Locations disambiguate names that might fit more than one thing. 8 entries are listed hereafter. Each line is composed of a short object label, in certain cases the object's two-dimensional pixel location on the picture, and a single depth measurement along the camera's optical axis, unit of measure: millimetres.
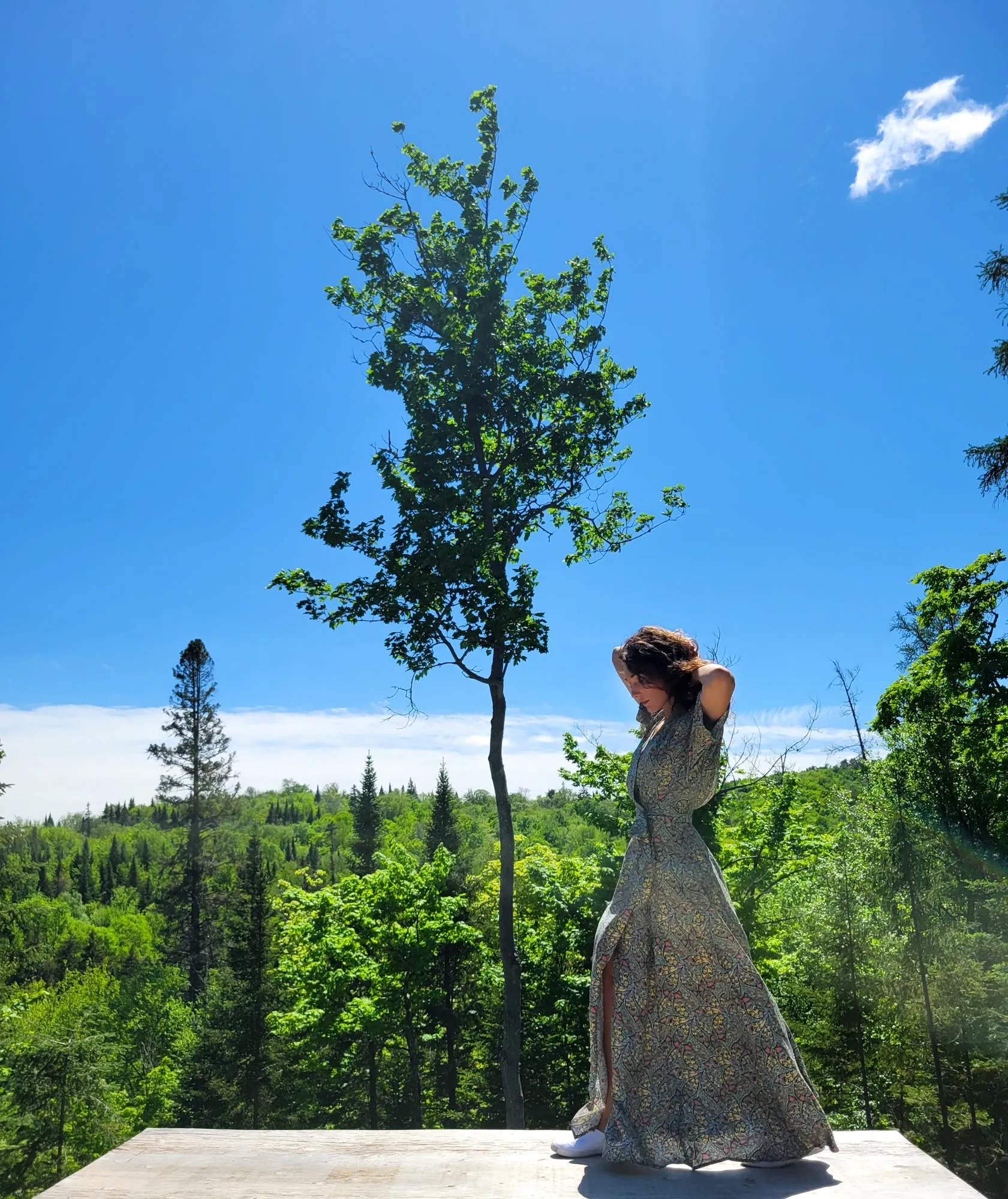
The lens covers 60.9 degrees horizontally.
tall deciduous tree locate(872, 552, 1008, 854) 13773
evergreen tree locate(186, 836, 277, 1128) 28953
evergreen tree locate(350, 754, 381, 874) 57281
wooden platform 2596
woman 2803
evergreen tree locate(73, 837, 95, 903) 100188
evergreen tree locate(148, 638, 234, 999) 39281
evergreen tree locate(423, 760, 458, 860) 45062
